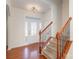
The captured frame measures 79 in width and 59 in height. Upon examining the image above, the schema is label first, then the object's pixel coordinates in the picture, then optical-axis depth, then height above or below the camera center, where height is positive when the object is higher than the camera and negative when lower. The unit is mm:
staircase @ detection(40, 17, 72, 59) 1585 -767
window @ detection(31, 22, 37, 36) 4183 +22
